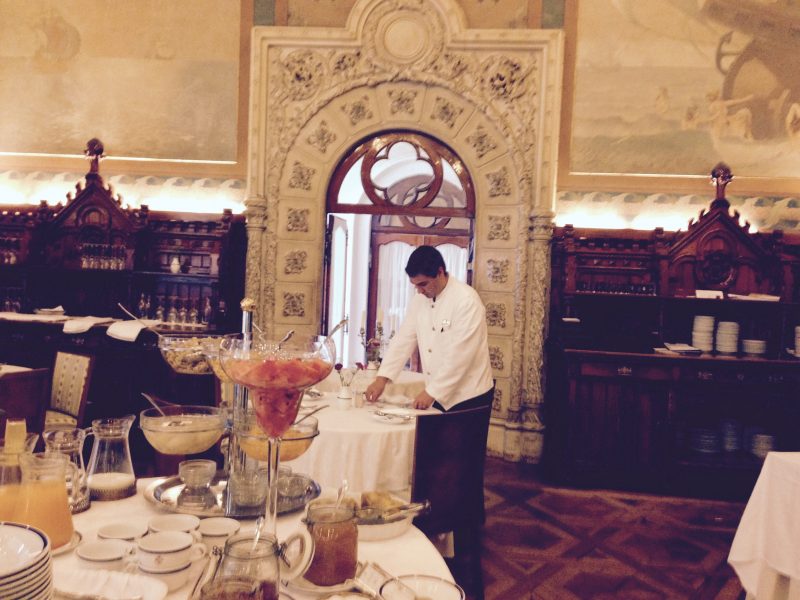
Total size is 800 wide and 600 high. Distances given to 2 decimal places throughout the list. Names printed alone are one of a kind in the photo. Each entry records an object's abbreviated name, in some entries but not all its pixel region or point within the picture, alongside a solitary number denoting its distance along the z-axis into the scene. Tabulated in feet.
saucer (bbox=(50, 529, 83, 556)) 4.16
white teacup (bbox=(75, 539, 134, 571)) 3.94
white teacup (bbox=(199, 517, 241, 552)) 4.42
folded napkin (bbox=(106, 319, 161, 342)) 17.37
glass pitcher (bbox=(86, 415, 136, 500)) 5.28
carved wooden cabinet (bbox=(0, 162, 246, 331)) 19.30
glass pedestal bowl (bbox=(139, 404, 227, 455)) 5.01
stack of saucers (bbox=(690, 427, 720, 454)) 16.74
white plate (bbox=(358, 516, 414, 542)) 4.74
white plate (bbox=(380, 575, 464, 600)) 3.72
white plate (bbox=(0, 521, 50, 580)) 3.11
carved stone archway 18.98
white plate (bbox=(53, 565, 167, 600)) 3.51
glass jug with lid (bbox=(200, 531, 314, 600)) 3.17
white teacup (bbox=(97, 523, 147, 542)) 4.32
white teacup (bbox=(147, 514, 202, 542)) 4.35
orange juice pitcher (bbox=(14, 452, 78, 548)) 4.08
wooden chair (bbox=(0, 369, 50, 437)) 12.64
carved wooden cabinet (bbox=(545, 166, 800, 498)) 16.22
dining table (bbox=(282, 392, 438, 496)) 9.30
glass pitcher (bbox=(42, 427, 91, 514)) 4.94
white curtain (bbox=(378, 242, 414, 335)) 33.30
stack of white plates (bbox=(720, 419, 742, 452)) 16.94
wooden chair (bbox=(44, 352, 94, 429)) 13.67
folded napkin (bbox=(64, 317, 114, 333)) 17.78
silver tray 4.92
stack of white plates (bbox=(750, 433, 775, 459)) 16.37
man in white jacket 11.39
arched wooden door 30.78
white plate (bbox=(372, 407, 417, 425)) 9.84
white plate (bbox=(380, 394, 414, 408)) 11.15
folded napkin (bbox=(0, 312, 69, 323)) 18.44
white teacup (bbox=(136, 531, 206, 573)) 3.79
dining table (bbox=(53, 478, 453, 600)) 4.01
